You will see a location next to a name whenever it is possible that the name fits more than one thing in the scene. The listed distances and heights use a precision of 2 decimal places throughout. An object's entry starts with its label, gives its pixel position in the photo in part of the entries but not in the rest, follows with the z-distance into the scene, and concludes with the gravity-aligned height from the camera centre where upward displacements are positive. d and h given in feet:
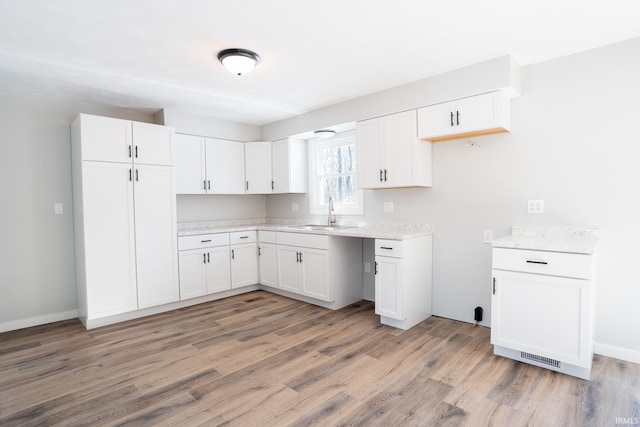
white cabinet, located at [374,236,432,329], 10.23 -2.45
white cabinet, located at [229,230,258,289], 14.26 -2.38
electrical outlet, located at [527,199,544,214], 9.25 -0.20
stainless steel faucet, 14.20 -0.66
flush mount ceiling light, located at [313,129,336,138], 13.73 +2.75
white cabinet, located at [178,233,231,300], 12.94 -2.41
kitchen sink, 13.71 -1.06
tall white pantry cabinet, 10.83 -0.42
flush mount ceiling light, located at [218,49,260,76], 8.52 +3.57
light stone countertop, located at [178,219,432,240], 10.86 -1.03
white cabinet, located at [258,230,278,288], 14.32 -2.41
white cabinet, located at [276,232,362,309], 12.34 -2.48
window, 14.02 +1.08
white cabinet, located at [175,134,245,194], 13.82 +1.55
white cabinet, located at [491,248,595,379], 7.13 -2.41
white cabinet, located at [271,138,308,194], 15.14 +1.60
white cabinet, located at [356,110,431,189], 10.86 +1.54
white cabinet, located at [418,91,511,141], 9.20 +2.31
